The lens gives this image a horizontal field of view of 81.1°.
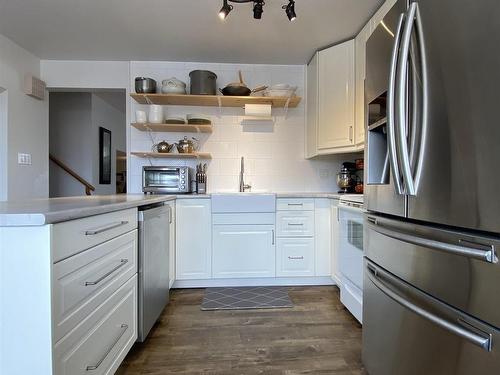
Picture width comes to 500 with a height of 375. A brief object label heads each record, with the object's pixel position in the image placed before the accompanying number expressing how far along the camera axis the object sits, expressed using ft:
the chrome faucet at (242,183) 10.59
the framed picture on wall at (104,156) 16.76
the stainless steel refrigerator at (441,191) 2.42
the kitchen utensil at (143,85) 9.66
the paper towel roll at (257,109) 10.12
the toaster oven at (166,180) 9.70
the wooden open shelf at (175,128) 10.00
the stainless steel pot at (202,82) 9.86
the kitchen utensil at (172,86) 9.68
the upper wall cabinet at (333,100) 8.97
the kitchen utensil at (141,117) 9.85
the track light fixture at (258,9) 6.50
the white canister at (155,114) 9.93
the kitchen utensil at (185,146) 10.29
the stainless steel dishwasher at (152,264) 5.49
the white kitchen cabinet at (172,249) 8.59
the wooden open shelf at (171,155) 10.21
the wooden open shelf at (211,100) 9.83
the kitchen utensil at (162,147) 10.21
